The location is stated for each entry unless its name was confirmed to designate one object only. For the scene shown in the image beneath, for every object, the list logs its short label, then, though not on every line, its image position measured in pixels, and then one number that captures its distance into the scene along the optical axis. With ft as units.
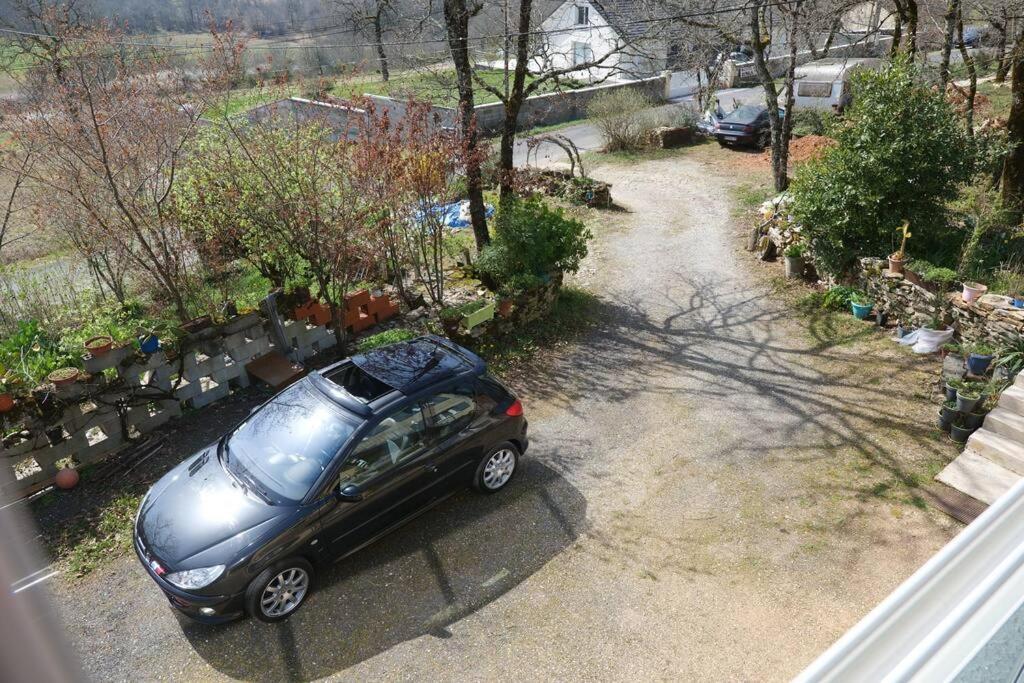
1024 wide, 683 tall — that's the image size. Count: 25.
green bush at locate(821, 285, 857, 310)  34.55
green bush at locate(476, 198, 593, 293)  33.40
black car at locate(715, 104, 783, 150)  67.05
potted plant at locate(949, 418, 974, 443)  24.34
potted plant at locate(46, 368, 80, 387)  22.54
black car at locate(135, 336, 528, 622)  17.29
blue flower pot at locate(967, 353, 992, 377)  25.77
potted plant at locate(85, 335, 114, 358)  23.45
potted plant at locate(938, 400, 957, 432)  24.71
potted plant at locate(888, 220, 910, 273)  31.68
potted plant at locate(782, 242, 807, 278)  37.96
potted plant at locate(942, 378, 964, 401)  25.21
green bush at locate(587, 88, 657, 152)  68.03
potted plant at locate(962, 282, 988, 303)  27.99
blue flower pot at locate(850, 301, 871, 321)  33.19
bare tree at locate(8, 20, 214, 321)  27.81
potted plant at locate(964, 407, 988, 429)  24.44
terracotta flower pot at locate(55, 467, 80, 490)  22.91
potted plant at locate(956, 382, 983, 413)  24.23
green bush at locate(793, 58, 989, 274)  32.32
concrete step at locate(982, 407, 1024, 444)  23.15
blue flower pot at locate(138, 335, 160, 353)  24.84
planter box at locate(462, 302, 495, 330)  30.58
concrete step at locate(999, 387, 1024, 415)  23.66
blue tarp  46.14
